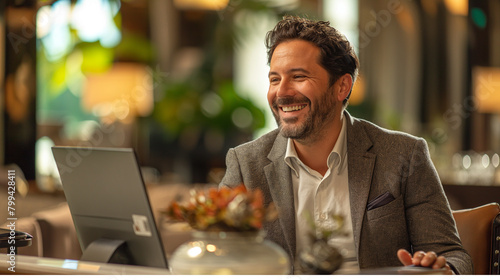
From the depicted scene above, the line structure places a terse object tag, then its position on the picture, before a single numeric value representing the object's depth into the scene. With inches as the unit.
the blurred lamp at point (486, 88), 231.8
